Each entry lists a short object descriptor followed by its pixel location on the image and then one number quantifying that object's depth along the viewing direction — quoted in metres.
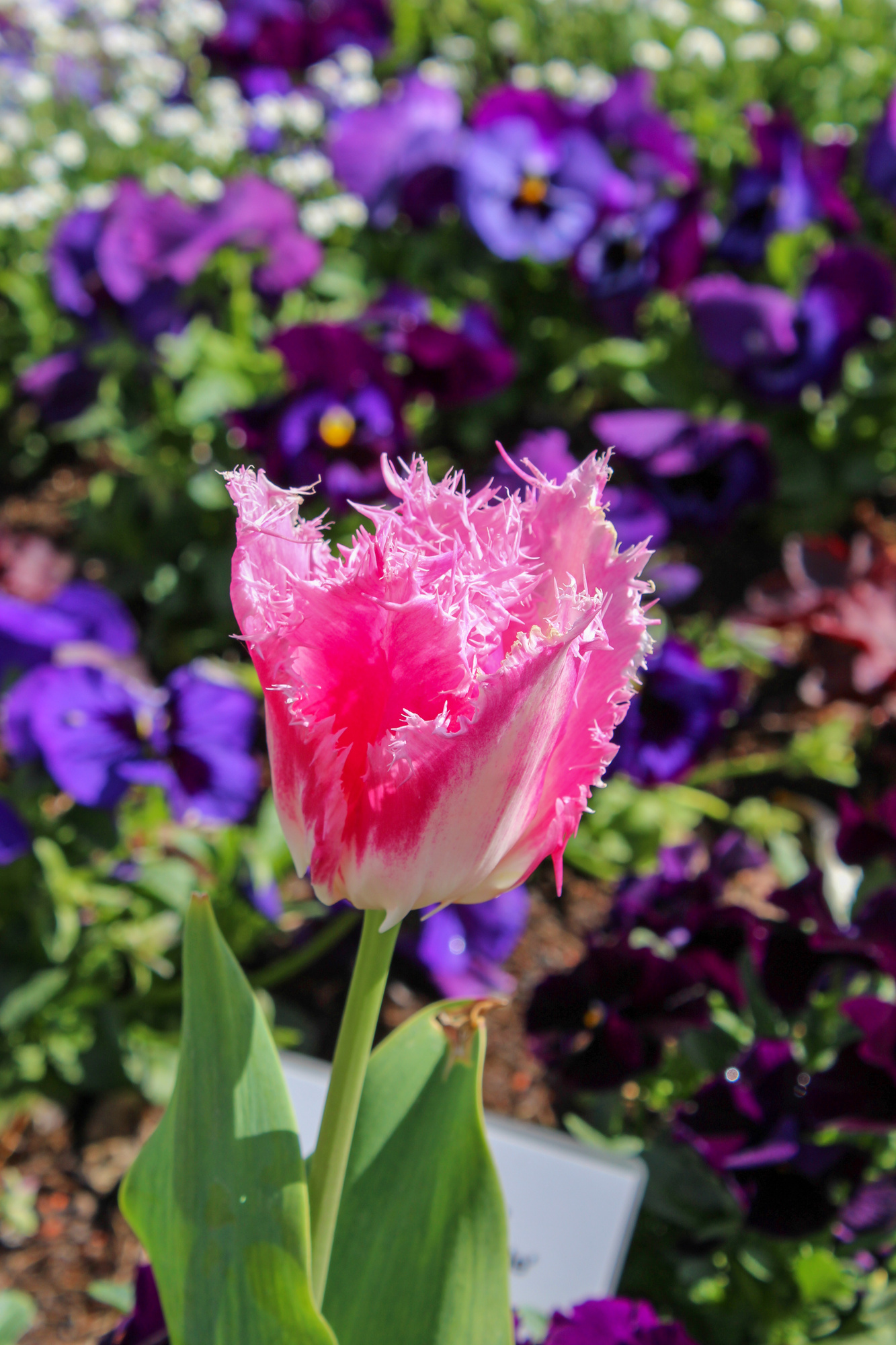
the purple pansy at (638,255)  2.16
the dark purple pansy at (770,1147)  0.88
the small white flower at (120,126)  2.62
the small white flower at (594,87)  2.87
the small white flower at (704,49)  3.17
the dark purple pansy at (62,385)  2.01
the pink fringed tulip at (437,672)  0.42
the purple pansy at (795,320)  2.08
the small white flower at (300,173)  2.50
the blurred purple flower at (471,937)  1.30
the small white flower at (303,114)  2.56
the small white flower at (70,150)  2.50
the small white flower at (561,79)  2.91
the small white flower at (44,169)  2.48
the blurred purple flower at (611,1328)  0.69
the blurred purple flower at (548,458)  1.37
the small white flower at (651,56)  3.06
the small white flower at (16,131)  2.62
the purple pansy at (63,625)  1.19
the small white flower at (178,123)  2.64
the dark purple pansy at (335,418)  1.58
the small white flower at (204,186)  2.47
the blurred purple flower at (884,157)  2.42
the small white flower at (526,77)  3.06
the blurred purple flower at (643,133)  2.42
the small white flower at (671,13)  3.30
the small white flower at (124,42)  2.96
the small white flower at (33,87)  2.69
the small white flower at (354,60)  2.89
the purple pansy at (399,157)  2.29
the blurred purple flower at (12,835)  1.16
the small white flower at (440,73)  2.90
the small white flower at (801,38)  3.27
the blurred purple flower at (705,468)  1.89
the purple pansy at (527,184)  2.29
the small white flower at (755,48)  3.18
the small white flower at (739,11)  3.30
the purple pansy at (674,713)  1.35
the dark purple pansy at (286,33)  2.63
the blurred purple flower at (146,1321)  0.70
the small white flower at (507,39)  3.30
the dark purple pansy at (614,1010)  1.01
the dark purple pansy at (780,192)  2.33
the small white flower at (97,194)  2.38
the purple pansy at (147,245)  1.92
